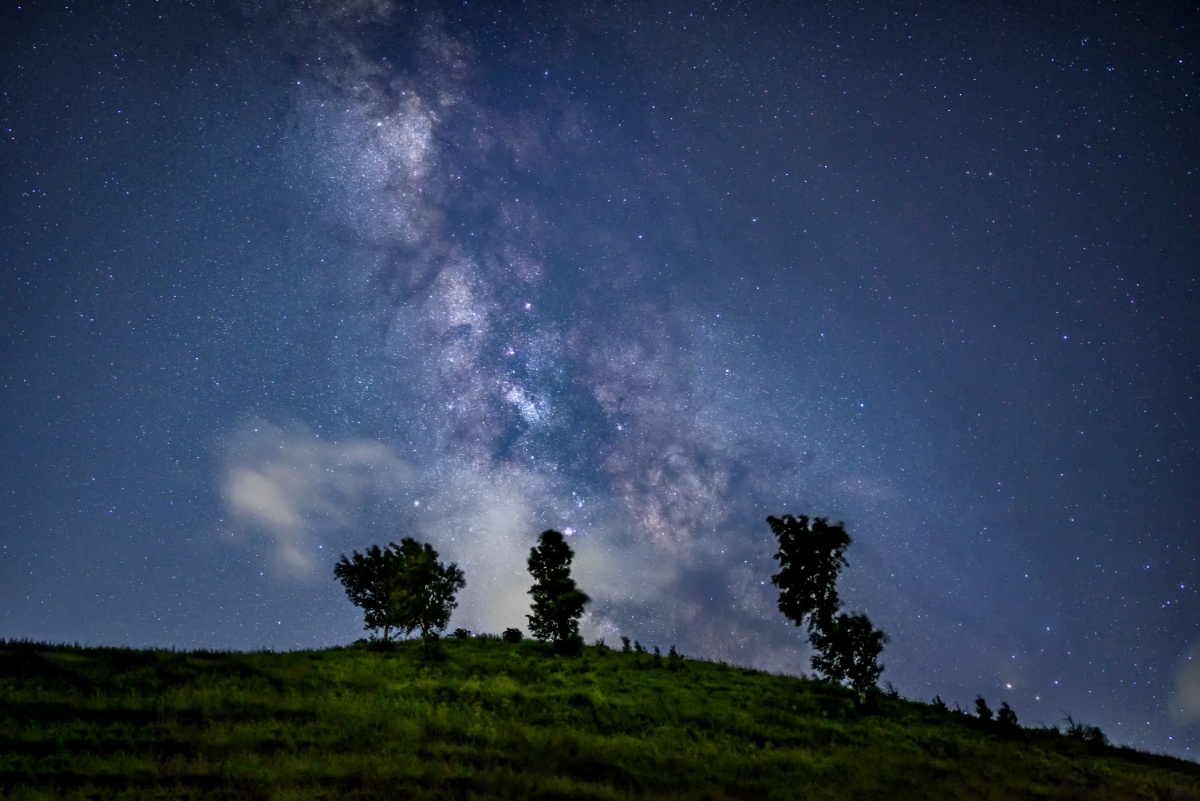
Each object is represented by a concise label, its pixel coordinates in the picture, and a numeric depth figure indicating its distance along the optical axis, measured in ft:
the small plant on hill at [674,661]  133.64
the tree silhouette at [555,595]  157.17
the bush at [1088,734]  116.47
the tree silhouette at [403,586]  145.28
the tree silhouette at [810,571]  131.13
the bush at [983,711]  119.34
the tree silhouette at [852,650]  119.03
